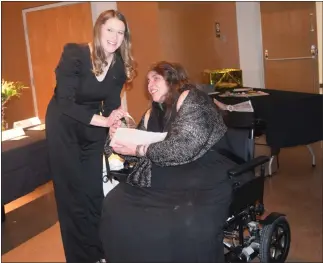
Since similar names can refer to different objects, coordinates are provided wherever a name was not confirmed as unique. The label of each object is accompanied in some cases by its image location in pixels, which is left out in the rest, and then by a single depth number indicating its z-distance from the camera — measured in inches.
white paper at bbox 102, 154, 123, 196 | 81.4
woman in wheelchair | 60.9
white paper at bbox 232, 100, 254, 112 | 119.7
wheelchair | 69.6
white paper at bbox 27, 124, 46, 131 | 120.7
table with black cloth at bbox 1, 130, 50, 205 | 98.3
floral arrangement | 115.6
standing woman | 76.2
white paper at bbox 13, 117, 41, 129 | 121.7
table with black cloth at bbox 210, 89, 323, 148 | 127.3
